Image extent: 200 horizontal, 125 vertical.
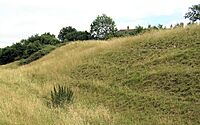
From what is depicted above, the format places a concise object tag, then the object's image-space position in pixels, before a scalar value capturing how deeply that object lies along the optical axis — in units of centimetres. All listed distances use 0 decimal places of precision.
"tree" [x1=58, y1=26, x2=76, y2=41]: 7887
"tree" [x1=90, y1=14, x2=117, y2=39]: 7044
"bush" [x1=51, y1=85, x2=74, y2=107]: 1326
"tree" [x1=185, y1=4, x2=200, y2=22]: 5161
